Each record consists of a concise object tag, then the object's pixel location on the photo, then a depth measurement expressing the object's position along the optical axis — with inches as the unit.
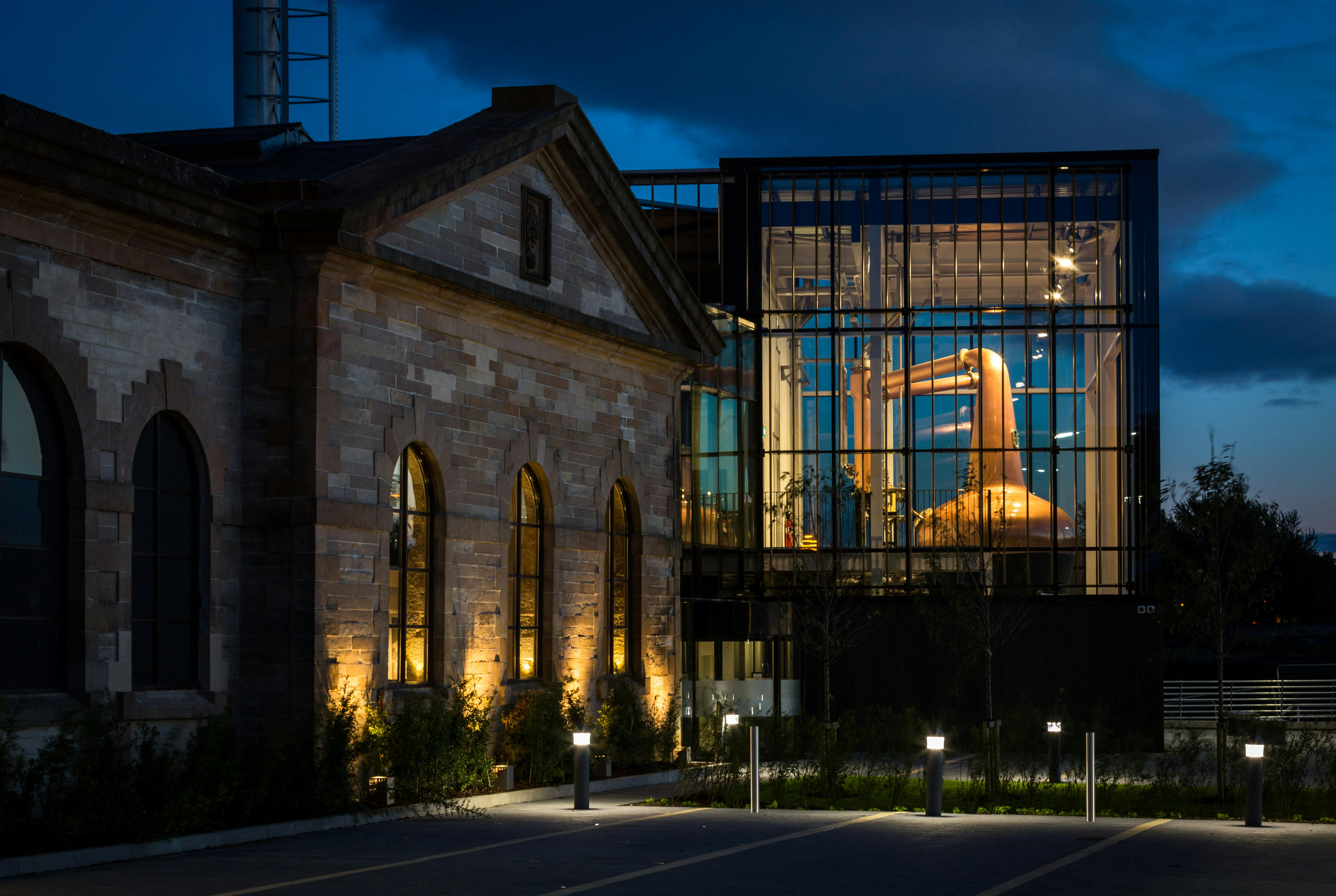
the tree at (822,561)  1488.7
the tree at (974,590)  1093.1
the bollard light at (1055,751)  982.4
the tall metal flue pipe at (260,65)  1696.6
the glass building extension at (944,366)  1595.7
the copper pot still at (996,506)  1588.3
